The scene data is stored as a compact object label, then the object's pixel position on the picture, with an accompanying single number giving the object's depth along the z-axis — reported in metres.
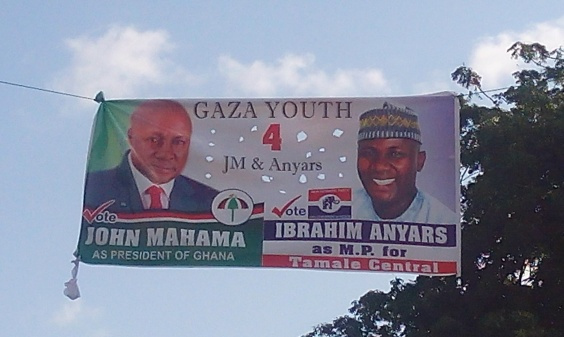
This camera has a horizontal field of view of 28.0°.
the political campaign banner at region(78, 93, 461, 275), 11.15
